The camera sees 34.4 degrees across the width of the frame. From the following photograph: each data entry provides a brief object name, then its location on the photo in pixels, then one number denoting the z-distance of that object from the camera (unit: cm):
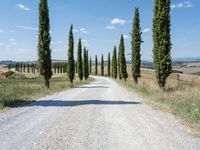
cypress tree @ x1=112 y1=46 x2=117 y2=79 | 8979
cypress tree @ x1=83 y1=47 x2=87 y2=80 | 8609
